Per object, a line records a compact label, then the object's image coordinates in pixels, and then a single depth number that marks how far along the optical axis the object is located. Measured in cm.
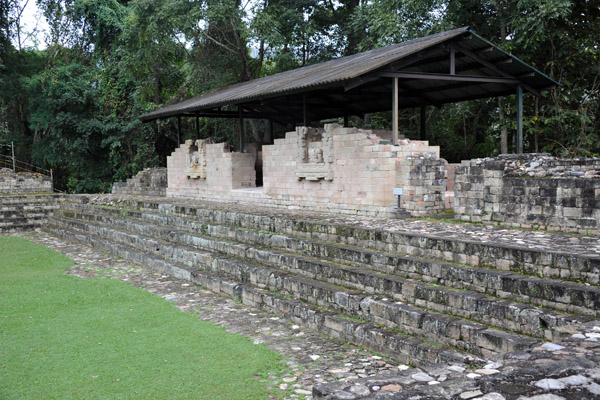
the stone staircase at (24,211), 1736
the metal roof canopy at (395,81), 985
